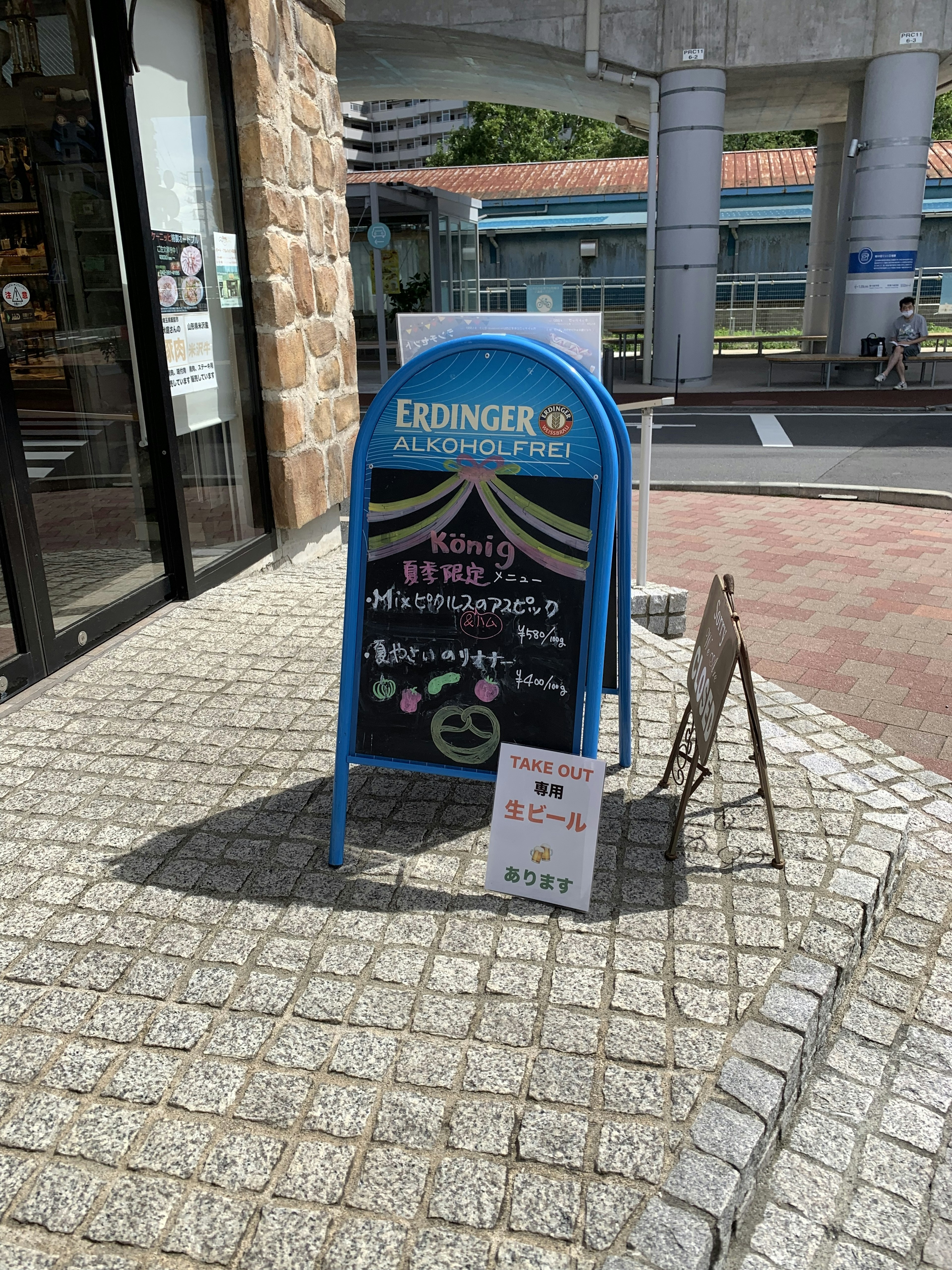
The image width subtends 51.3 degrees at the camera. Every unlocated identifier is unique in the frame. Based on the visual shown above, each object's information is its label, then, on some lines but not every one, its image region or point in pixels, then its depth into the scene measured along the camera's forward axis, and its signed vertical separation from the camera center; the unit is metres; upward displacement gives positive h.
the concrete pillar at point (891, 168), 15.86 +1.59
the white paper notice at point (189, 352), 4.90 -0.31
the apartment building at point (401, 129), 104.12 +15.57
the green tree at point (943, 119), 39.34 +5.69
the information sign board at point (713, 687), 2.73 -1.14
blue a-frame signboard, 2.65 -0.74
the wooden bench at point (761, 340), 18.56 -1.38
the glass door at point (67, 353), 4.12 -0.27
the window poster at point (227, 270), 5.27 +0.08
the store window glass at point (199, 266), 4.79 +0.10
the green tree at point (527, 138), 43.25 +5.98
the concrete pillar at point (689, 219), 16.30 +0.91
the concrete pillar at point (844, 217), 17.98 +1.01
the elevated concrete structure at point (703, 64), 15.81 +3.24
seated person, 16.44 -0.99
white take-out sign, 2.64 -1.39
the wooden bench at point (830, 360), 16.09 -1.38
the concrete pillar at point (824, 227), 21.56 +0.97
